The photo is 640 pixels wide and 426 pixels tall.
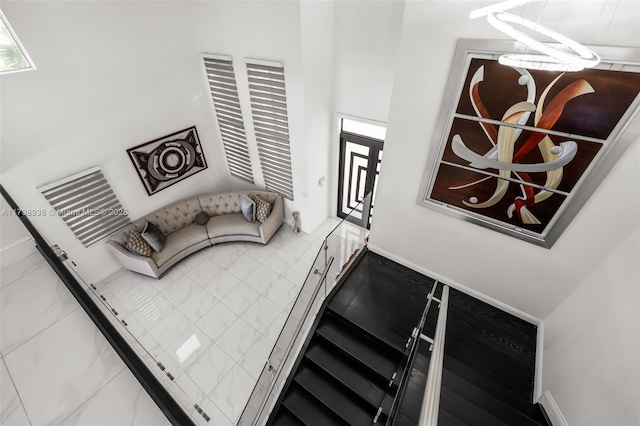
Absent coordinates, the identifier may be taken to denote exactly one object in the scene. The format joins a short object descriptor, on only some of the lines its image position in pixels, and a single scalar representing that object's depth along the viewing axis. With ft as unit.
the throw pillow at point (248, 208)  21.57
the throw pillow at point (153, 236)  19.15
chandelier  4.59
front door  19.44
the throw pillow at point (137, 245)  18.79
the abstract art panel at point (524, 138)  7.11
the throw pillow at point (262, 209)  21.68
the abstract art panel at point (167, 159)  19.12
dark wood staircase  9.93
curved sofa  19.35
